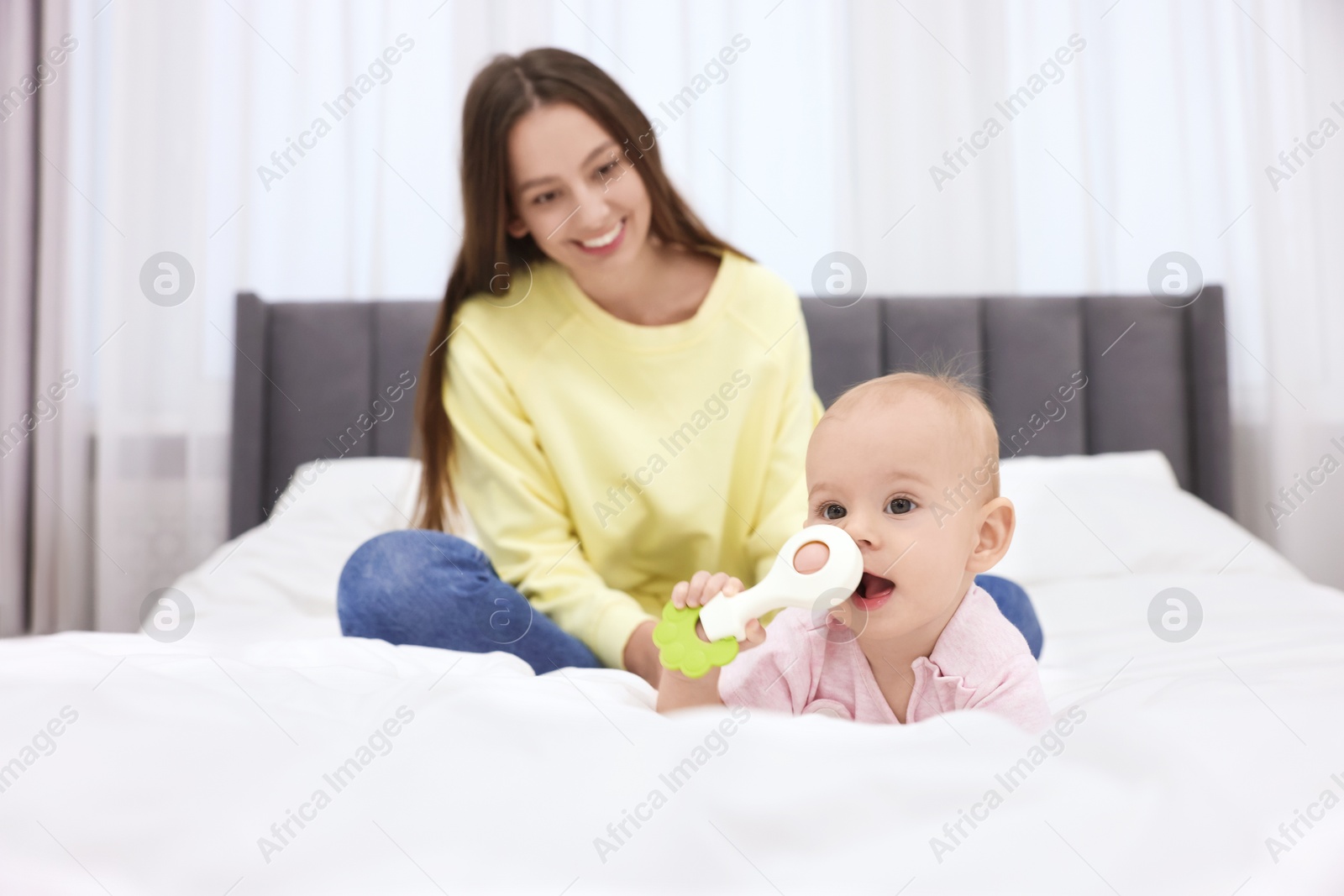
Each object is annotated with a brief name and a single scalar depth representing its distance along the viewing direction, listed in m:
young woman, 1.20
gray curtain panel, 2.13
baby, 0.70
